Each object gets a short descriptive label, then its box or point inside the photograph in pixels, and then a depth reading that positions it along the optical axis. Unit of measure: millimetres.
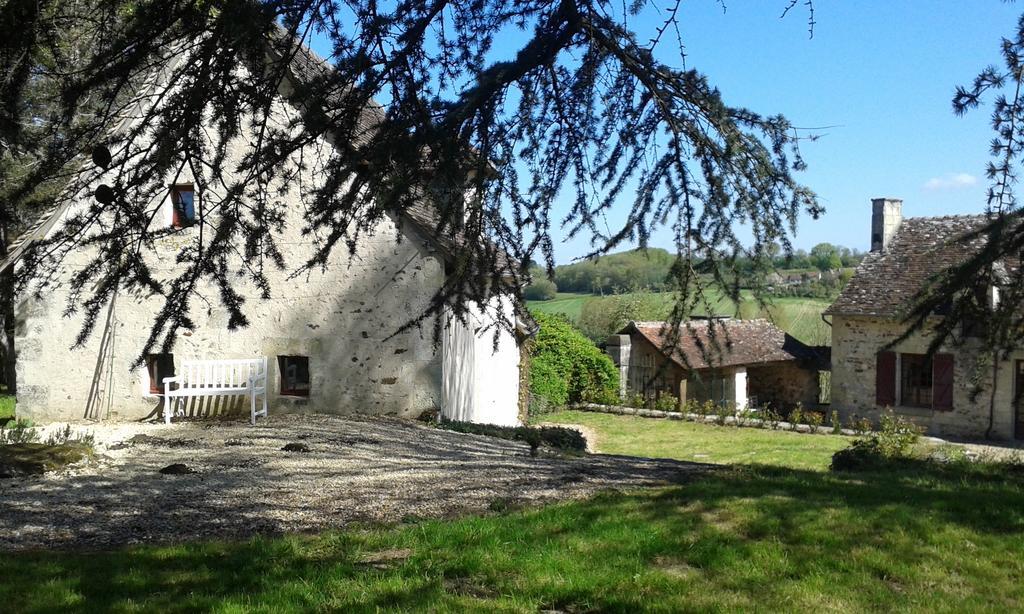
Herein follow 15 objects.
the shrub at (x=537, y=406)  20438
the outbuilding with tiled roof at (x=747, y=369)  23094
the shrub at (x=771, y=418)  19625
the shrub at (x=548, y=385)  21109
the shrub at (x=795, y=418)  19406
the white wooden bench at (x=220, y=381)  11023
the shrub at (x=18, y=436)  9308
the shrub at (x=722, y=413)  20031
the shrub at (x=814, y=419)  19516
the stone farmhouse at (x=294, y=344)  12031
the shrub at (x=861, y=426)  18439
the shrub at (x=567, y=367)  21500
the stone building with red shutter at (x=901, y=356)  19500
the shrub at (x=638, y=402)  22125
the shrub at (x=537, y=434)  11004
